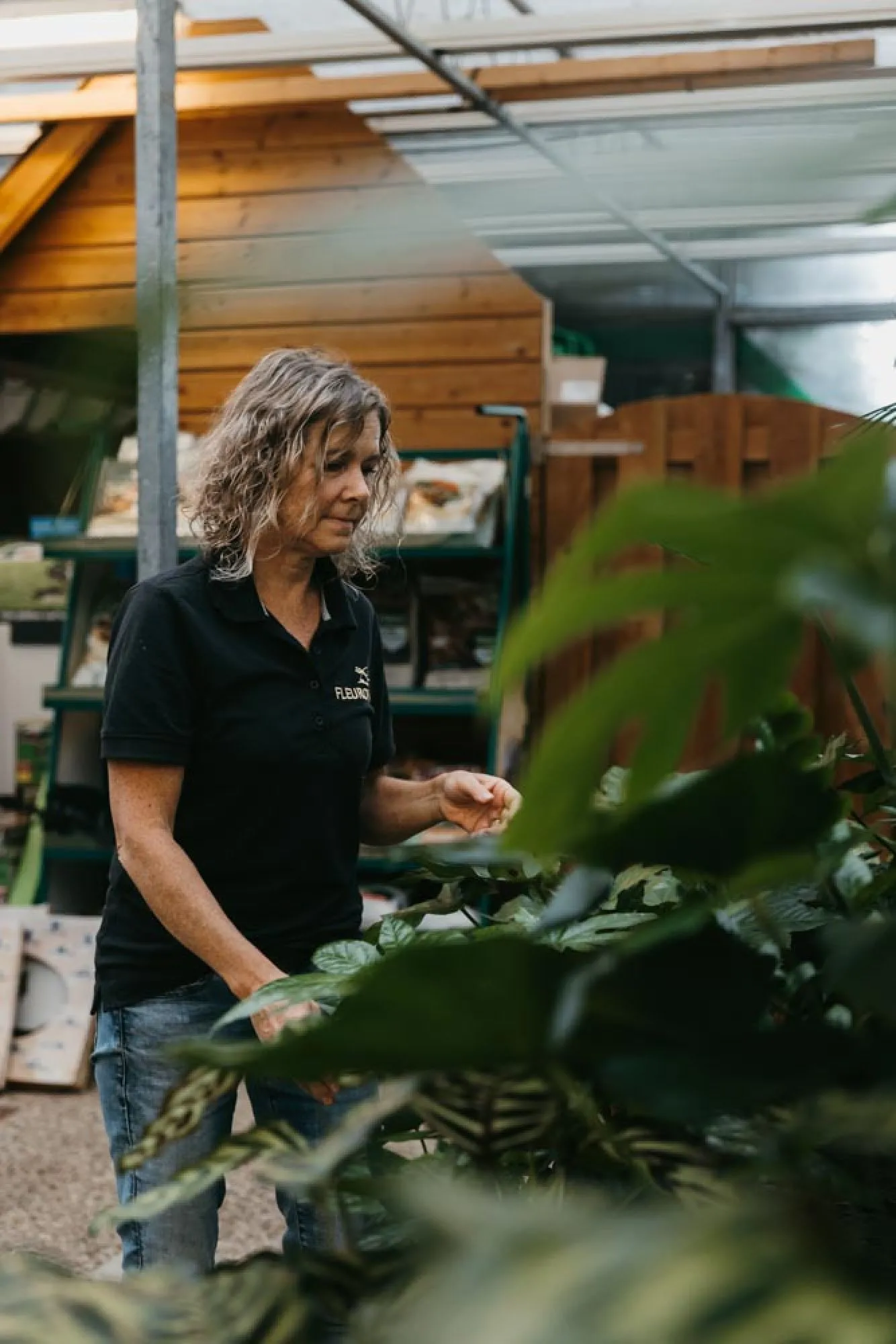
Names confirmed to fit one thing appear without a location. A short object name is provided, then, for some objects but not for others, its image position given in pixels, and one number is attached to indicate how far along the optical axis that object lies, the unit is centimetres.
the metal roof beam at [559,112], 417
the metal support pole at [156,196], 238
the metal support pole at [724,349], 930
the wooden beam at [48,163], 505
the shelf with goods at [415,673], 471
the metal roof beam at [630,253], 684
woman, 179
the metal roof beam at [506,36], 372
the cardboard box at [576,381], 546
